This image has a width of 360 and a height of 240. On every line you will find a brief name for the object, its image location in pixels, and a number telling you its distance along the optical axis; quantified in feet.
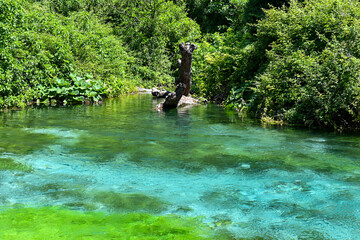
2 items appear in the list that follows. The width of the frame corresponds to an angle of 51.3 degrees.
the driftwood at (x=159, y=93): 62.25
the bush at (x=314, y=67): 28.45
